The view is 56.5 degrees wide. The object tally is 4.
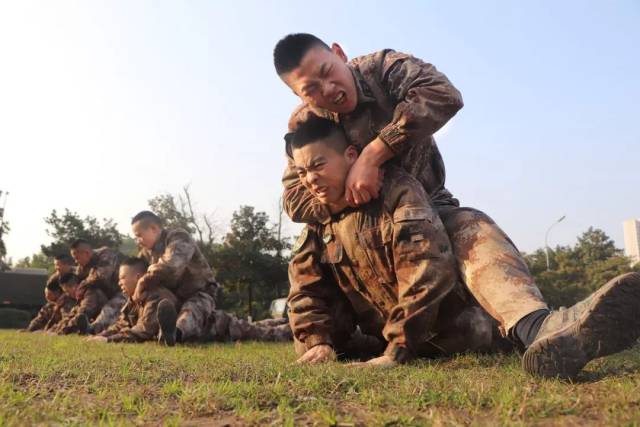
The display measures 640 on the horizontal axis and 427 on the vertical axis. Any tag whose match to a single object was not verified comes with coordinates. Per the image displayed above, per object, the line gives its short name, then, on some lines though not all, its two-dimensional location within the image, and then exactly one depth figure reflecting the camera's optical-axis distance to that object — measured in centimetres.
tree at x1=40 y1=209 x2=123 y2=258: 2820
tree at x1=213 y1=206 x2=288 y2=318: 2242
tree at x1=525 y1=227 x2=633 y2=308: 2536
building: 4148
